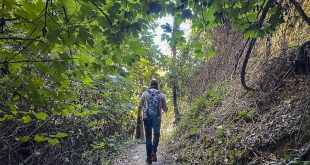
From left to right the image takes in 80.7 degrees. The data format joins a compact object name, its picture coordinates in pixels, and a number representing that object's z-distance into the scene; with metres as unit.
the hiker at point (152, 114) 4.30
